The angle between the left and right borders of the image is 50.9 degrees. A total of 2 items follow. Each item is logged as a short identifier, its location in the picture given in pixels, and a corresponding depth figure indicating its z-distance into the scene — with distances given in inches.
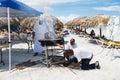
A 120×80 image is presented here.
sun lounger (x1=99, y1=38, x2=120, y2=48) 259.4
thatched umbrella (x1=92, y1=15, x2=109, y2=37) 452.3
